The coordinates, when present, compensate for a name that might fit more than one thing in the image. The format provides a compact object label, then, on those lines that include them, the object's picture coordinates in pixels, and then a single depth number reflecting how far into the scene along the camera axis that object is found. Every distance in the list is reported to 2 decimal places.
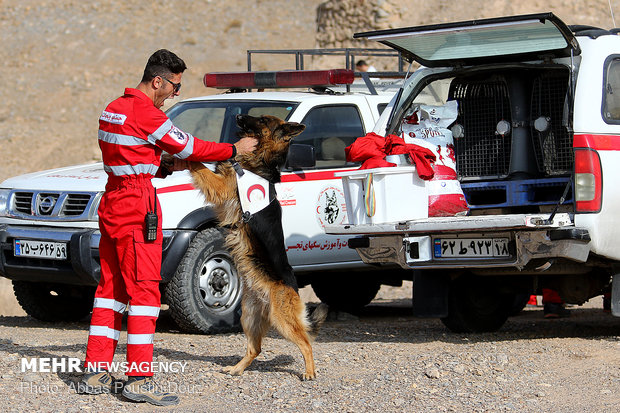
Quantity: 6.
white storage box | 13.77
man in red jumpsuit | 10.65
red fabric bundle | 13.92
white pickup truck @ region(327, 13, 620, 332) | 12.92
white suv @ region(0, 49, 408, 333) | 15.09
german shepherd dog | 11.98
